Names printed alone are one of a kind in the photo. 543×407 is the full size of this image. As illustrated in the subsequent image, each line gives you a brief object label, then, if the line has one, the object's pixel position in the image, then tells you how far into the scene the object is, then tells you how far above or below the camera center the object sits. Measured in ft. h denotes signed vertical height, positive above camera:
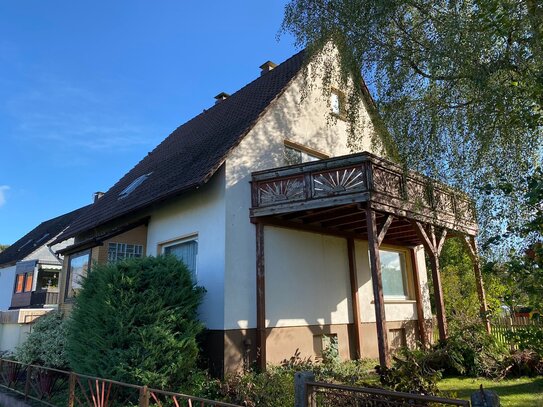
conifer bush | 22.72 +0.20
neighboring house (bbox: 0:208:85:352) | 85.47 +12.26
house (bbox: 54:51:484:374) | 28.25 +7.73
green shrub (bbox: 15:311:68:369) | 31.20 -1.18
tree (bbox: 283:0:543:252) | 18.29 +12.00
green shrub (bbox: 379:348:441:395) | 21.15 -2.87
